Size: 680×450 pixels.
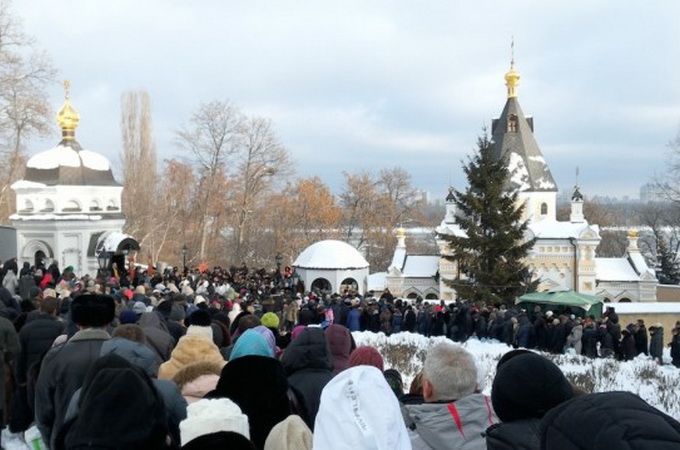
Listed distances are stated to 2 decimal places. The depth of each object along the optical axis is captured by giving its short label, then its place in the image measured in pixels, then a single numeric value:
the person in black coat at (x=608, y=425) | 1.74
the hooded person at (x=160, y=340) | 6.44
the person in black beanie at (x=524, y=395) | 2.91
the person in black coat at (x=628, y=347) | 15.95
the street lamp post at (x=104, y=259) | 25.25
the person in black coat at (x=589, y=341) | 15.86
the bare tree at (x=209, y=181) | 42.72
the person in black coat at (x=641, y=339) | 16.69
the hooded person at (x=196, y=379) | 4.30
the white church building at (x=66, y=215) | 26.64
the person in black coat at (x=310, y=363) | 4.56
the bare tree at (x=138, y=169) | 46.12
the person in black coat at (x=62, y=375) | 4.72
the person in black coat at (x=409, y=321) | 18.64
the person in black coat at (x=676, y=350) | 15.41
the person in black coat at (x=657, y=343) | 16.28
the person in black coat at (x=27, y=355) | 6.76
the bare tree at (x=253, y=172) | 43.88
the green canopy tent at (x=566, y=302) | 21.31
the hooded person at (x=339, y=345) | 5.35
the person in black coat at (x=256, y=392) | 3.83
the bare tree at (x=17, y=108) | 26.84
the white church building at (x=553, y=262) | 45.16
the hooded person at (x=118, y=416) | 2.77
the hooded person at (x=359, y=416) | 2.59
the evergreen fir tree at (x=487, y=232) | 29.50
